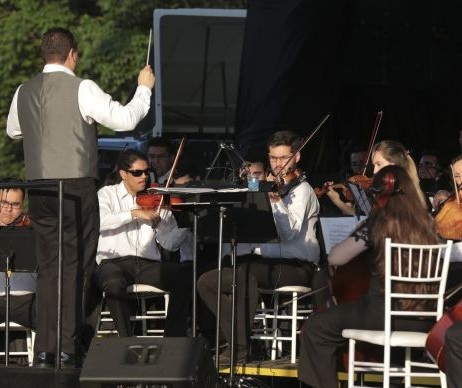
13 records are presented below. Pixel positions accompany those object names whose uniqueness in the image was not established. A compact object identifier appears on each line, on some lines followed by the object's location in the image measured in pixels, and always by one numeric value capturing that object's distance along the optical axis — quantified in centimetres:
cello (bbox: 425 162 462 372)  1483
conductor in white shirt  1576
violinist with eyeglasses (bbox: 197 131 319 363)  1777
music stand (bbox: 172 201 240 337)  1599
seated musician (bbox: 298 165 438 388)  1558
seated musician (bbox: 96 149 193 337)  1823
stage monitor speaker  1419
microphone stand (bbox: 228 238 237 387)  1666
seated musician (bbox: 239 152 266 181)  1822
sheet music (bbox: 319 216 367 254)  1730
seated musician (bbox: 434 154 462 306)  1697
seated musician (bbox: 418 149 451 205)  2084
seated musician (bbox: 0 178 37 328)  1802
